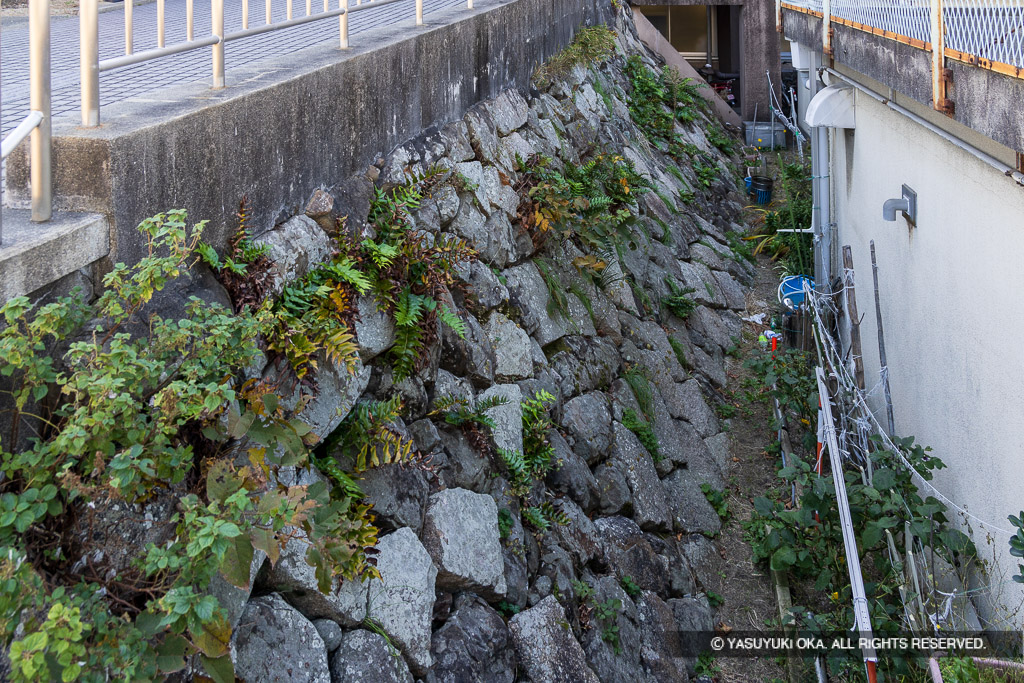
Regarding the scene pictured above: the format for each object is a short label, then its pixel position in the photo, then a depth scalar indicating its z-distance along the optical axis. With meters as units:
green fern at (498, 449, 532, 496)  4.98
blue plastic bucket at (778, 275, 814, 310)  9.61
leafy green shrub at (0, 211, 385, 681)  2.53
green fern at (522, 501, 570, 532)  4.91
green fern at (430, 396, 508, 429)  4.67
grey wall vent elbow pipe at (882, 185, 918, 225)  6.62
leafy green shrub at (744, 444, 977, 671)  5.26
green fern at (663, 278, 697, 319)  8.95
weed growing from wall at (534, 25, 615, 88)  9.40
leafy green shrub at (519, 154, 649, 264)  6.97
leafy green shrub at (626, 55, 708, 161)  12.69
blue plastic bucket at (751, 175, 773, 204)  13.31
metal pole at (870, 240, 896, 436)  6.48
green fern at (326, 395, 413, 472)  3.91
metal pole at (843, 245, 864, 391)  7.31
